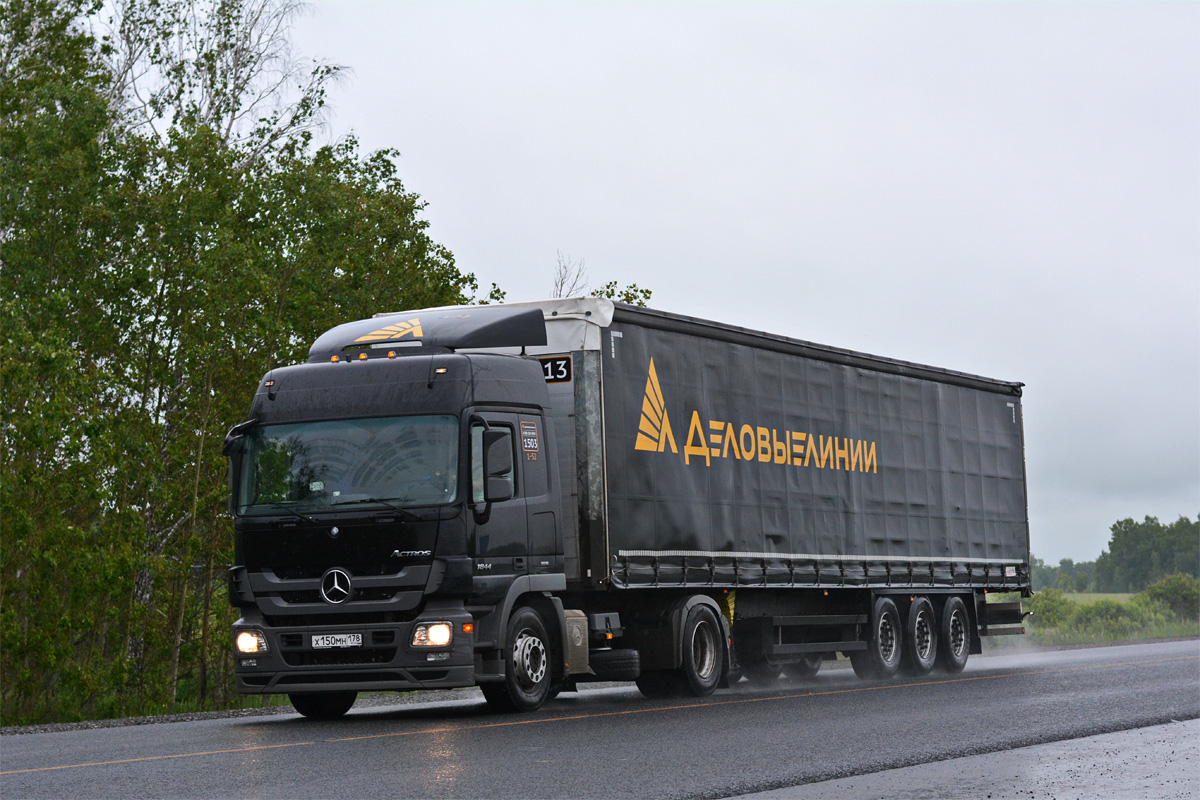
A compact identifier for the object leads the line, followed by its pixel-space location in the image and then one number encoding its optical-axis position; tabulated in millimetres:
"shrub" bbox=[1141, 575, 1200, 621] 56469
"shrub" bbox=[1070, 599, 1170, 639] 43062
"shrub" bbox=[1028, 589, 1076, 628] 56312
